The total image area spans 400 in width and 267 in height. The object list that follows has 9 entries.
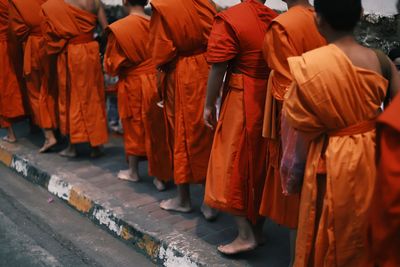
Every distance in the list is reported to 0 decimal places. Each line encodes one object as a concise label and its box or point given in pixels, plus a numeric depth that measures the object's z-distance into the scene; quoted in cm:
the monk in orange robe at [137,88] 425
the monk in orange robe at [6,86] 576
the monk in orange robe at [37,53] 532
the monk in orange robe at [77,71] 485
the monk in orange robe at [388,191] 158
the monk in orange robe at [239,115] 296
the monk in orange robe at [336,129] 210
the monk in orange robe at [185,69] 351
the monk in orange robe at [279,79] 260
